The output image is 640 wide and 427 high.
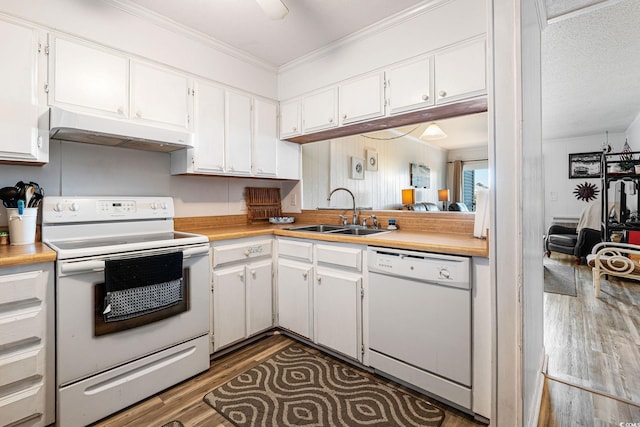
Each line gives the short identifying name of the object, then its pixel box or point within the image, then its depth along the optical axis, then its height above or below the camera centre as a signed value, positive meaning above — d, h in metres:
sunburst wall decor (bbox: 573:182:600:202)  6.22 +0.52
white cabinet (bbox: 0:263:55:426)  1.32 -0.59
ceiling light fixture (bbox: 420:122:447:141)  2.94 +0.85
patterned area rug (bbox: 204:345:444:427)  1.55 -1.04
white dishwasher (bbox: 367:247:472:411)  1.54 -0.58
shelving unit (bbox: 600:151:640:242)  3.78 +0.40
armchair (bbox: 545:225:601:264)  4.80 -0.40
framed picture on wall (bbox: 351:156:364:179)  3.49 +0.57
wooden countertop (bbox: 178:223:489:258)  1.56 -0.14
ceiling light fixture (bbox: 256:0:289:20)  1.58 +1.12
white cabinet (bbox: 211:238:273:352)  2.11 -0.55
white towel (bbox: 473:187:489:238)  1.83 +0.02
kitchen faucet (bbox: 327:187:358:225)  2.70 -0.01
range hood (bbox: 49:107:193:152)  1.62 +0.51
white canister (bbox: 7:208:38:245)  1.65 -0.05
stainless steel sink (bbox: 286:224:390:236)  2.51 -0.11
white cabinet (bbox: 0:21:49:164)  1.55 +0.65
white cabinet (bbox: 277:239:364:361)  2.00 -0.55
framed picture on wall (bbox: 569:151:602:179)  6.23 +1.08
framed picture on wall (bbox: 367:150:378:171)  3.66 +0.69
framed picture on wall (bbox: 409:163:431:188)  3.88 +0.54
